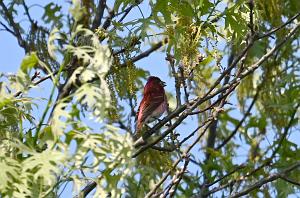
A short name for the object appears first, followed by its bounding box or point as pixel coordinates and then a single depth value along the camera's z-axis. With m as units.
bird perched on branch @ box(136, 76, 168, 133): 16.78
